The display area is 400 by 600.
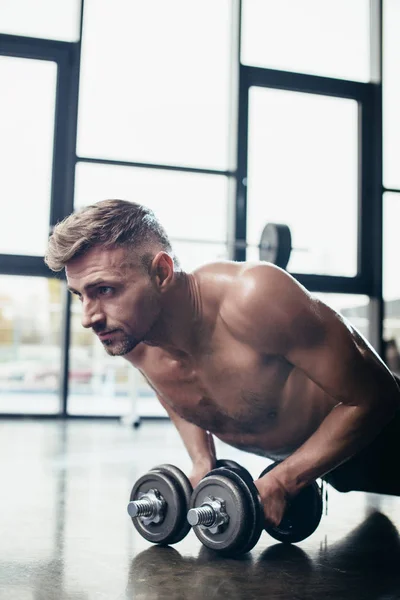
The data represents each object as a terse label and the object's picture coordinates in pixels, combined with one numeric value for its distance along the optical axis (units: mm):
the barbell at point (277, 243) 3439
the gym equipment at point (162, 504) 1227
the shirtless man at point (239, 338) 1132
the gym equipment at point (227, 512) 1115
